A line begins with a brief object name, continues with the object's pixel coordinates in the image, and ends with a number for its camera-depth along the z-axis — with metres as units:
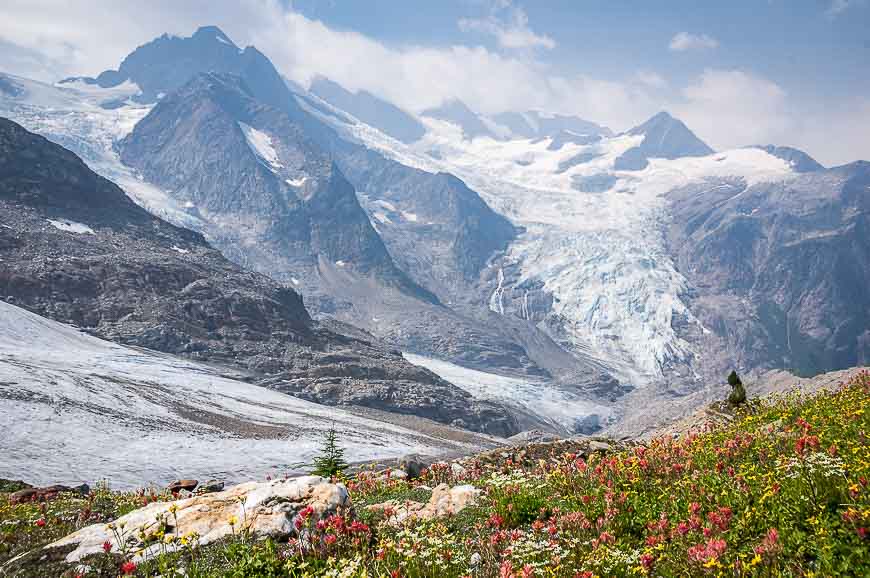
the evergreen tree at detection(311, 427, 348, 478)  19.75
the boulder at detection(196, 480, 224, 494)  19.77
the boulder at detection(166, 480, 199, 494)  18.09
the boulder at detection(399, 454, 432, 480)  23.14
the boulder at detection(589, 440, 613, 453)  20.53
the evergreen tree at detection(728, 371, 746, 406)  20.50
